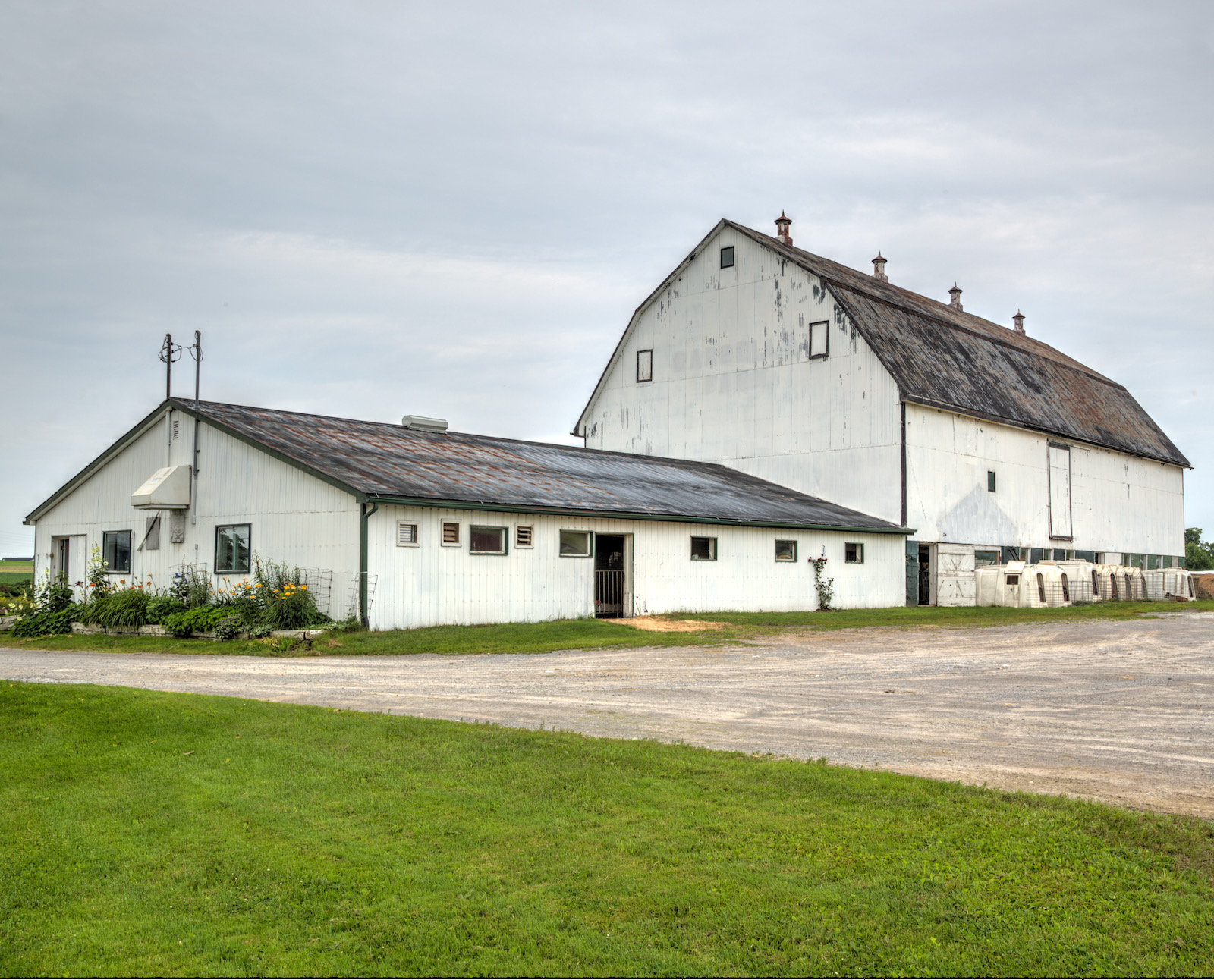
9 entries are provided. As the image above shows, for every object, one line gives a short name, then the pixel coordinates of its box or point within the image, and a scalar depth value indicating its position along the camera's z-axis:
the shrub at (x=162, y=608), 22.67
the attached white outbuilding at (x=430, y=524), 20.95
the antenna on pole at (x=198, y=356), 44.97
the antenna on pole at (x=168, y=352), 46.12
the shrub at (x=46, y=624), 24.36
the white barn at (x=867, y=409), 34.22
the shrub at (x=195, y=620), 21.17
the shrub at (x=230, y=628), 20.83
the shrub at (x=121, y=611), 22.89
